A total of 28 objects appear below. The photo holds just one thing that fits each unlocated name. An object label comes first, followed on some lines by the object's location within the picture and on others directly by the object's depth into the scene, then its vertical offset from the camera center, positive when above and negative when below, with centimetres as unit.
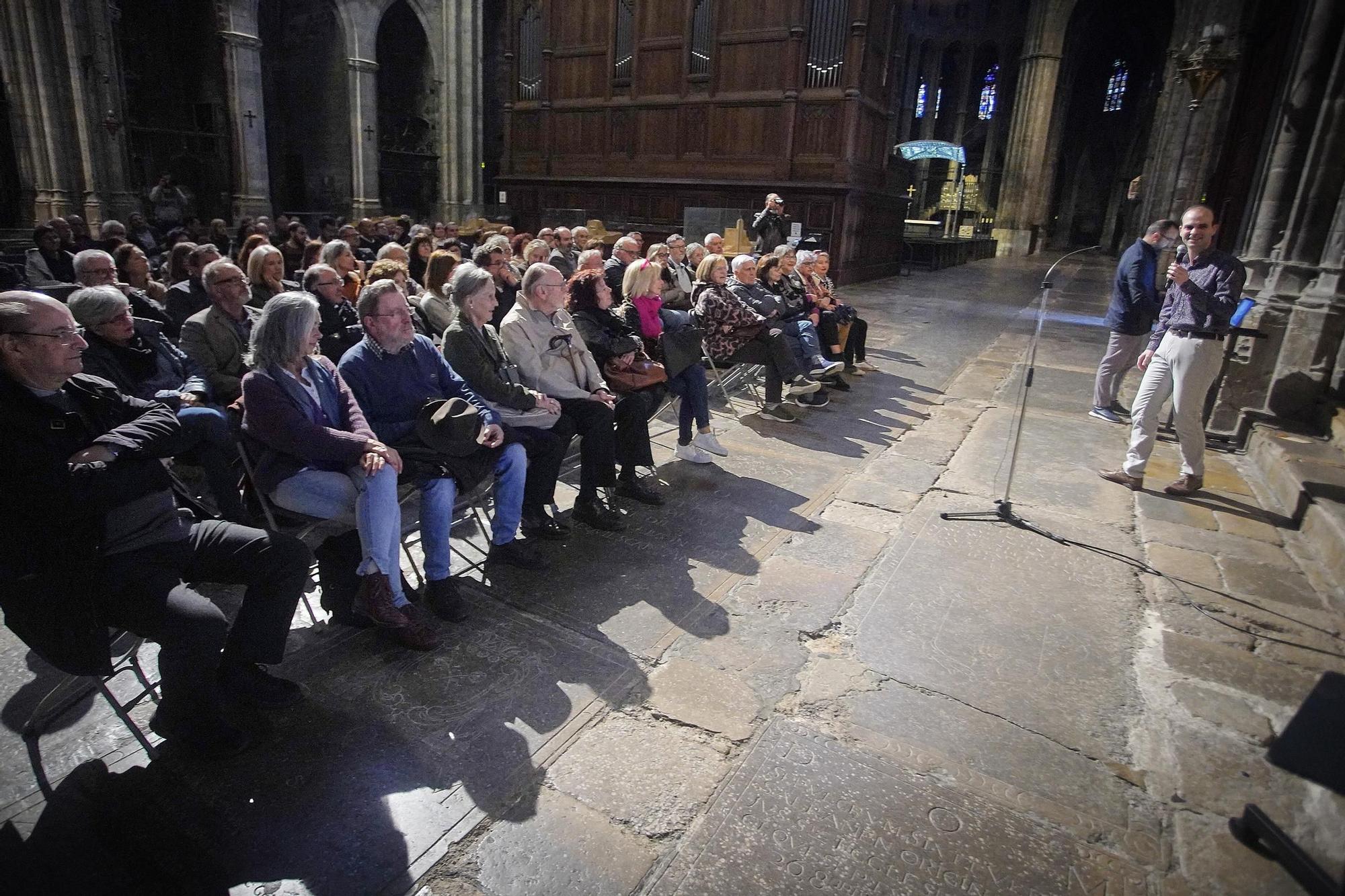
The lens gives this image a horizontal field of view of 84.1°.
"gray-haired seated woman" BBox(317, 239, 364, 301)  531 -53
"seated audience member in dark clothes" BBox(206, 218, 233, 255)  860 -66
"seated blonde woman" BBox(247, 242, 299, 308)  471 -55
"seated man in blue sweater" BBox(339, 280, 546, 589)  306 -84
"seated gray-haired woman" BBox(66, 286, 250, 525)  332 -91
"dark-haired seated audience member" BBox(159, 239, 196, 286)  521 -59
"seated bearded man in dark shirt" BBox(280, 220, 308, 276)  802 -68
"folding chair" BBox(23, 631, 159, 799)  219 -167
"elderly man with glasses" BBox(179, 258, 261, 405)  383 -78
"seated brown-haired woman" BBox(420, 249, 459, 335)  456 -57
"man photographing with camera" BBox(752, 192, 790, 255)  1102 -15
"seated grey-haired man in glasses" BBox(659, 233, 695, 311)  659 -62
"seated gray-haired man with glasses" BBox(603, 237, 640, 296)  661 -50
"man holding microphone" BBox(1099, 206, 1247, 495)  444 -61
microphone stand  407 -150
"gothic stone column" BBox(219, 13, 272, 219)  1415 +120
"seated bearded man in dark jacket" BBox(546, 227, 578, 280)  681 -50
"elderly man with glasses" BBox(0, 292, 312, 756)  205 -109
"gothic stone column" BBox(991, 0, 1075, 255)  2594 +362
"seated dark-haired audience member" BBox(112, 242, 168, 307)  523 -64
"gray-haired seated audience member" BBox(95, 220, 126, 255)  746 -62
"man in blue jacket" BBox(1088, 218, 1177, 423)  572 -53
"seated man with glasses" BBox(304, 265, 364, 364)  446 -76
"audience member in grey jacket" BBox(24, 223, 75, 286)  674 -83
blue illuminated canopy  1984 +196
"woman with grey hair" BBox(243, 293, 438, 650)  273 -98
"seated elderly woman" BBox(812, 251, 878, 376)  765 -124
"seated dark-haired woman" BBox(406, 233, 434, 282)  722 -56
